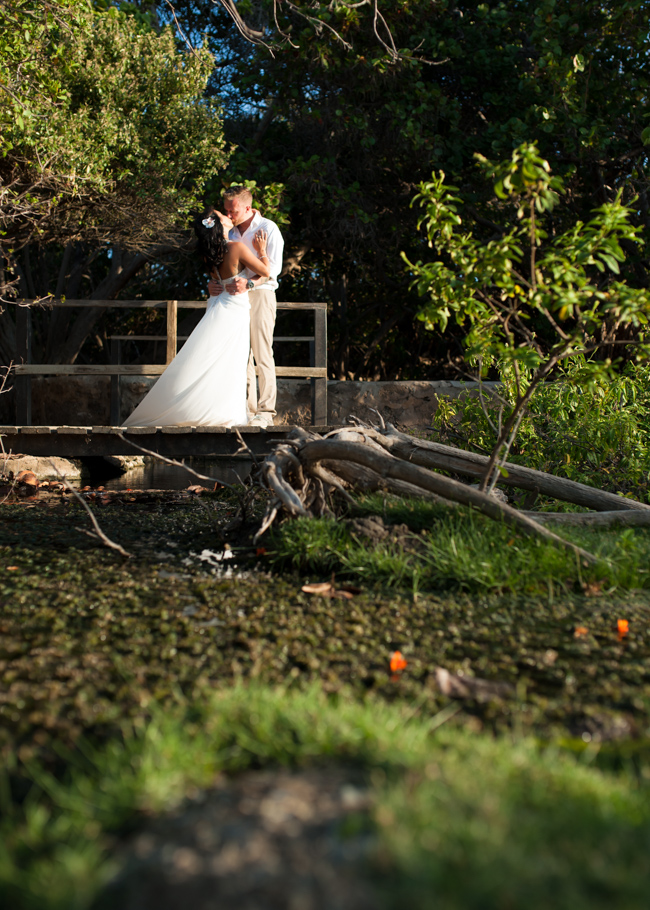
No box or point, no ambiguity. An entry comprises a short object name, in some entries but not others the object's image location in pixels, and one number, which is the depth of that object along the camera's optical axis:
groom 6.65
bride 6.52
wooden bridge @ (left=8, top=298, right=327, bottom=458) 6.22
